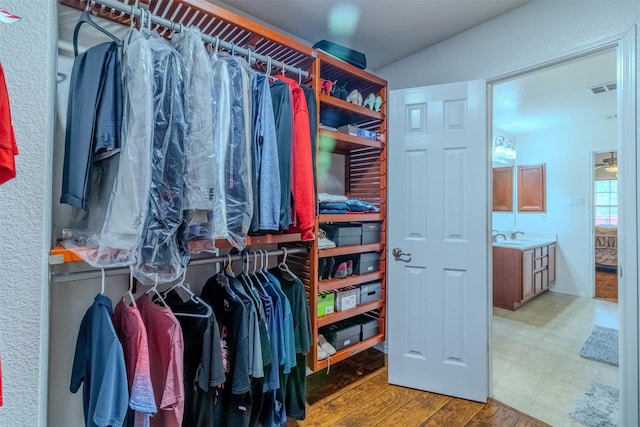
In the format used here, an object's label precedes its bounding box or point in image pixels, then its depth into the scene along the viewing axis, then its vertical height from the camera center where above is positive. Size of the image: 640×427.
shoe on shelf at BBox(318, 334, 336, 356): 1.84 -0.82
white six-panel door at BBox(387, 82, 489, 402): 1.91 -0.16
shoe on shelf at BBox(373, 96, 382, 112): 2.13 +0.82
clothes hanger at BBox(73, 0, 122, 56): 1.11 +0.72
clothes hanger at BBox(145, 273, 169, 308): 1.21 -0.35
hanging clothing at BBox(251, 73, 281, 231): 1.33 +0.24
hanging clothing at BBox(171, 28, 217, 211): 1.11 +0.33
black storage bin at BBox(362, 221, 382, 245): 2.09 -0.11
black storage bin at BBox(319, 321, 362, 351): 1.94 -0.79
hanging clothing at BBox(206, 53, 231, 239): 1.17 +0.33
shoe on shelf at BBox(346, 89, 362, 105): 2.01 +0.82
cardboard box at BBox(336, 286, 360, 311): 1.93 -0.55
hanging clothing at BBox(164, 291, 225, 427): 1.18 -0.61
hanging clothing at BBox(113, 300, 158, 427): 1.01 -0.54
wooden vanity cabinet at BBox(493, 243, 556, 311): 3.59 -0.73
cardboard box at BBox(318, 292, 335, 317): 1.83 -0.55
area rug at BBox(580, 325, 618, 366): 2.46 -1.16
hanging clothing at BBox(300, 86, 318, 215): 1.60 +0.55
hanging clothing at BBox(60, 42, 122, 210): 0.99 +0.33
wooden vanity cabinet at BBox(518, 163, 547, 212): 4.56 +0.47
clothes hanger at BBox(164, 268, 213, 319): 1.25 -0.40
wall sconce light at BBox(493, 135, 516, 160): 3.90 +0.92
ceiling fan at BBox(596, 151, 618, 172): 4.89 +0.96
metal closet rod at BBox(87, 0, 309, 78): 1.16 +0.82
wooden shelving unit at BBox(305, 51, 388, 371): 1.77 +0.37
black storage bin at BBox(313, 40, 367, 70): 1.89 +1.09
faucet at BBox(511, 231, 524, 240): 4.65 -0.27
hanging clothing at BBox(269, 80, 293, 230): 1.42 +0.39
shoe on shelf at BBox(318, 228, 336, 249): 1.82 -0.16
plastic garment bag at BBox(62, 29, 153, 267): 0.97 +0.14
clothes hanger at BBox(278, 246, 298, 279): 1.66 -0.30
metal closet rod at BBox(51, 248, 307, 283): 1.09 -0.23
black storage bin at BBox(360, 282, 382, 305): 2.08 -0.54
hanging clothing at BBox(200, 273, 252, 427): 1.26 -0.62
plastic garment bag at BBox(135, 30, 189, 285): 1.03 +0.16
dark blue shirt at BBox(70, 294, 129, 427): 0.94 -0.53
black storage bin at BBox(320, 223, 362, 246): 1.93 -0.11
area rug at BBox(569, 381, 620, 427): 1.72 -1.18
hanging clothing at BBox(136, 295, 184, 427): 1.10 -0.57
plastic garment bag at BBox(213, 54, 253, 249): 1.23 +0.24
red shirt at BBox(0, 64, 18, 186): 0.55 +0.14
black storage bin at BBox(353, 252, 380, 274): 2.07 -0.33
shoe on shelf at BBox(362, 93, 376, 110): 2.10 +0.83
